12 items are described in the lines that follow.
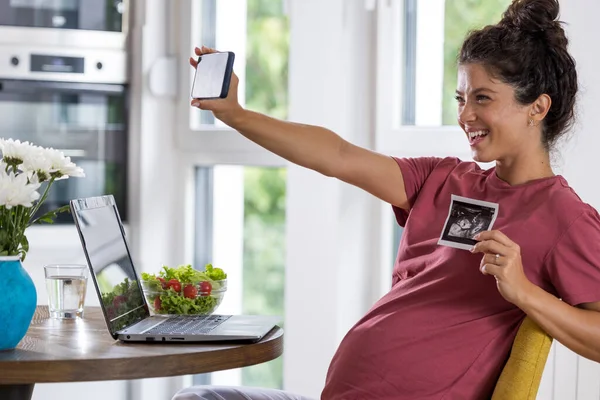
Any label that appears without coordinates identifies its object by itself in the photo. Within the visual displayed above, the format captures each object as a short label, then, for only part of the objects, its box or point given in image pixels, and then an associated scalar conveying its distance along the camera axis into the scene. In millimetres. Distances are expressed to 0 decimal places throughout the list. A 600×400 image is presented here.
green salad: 2836
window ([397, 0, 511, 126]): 3623
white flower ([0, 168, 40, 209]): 2447
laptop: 2582
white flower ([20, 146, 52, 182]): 2534
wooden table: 2400
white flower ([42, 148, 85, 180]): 2569
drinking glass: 2832
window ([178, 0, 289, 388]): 4044
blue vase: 2479
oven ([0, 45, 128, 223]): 4007
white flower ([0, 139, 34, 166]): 2534
